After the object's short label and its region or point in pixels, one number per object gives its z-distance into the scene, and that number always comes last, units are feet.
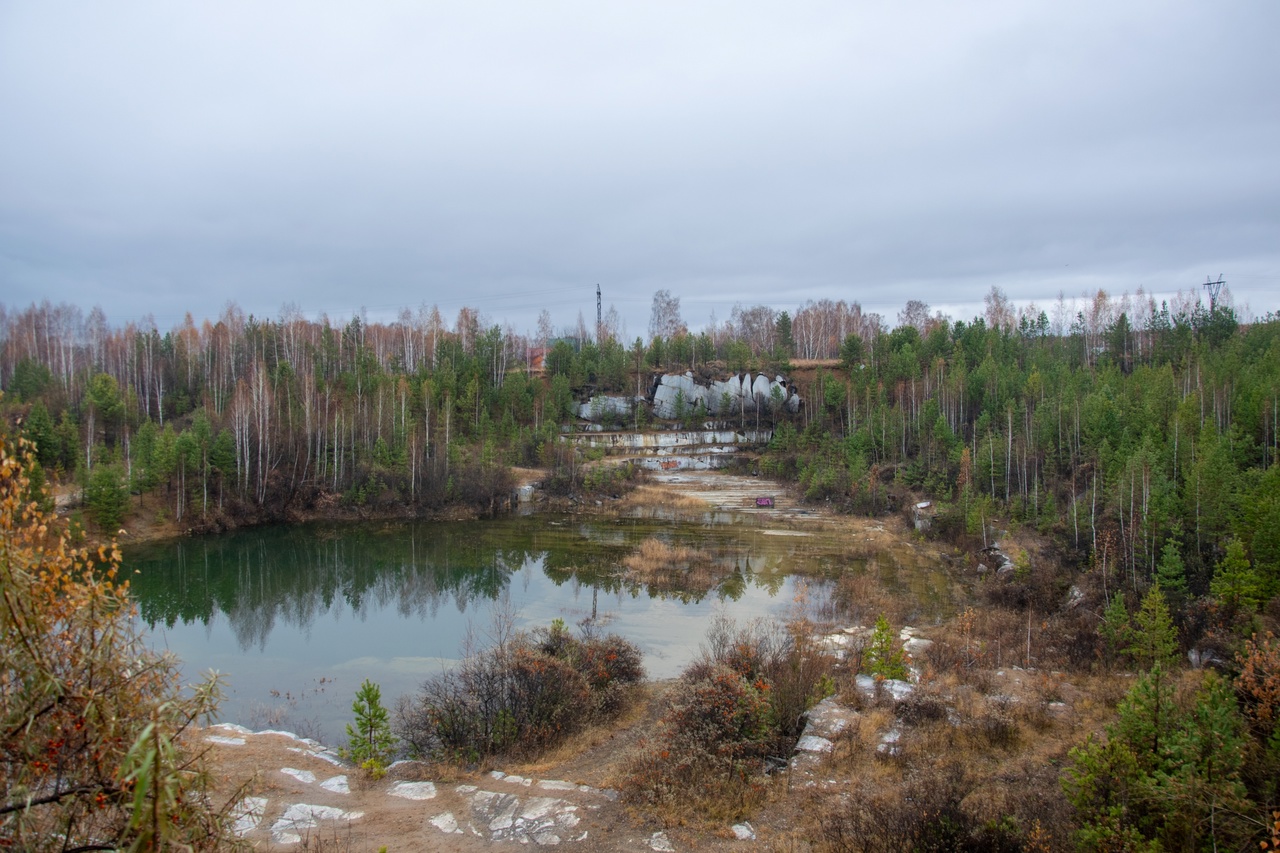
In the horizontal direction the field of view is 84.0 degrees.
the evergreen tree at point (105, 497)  127.44
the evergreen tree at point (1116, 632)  66.39
